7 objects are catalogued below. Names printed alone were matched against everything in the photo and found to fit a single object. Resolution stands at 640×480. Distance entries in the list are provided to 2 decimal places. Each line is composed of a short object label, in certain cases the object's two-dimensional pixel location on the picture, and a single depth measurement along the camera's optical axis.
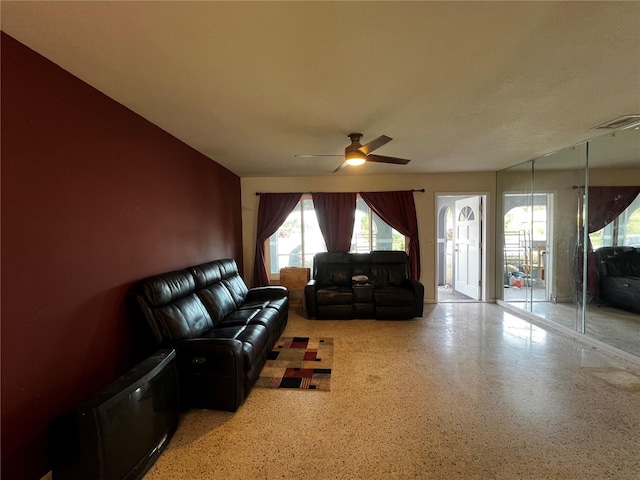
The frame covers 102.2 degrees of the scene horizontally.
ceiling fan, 2.49
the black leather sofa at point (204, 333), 1.99
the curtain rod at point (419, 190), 4.82
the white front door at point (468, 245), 4.99
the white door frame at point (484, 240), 4.82
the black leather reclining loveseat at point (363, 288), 4.00
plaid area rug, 2.39
